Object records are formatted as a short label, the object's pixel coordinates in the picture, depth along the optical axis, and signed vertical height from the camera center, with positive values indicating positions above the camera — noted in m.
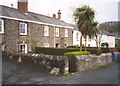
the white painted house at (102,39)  46.17 +1.80
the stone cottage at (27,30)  24.50 +2.03
